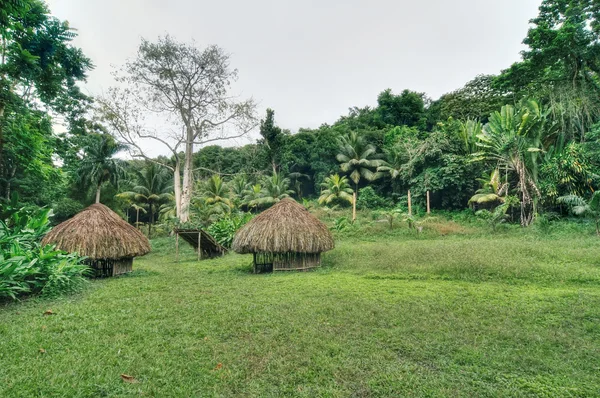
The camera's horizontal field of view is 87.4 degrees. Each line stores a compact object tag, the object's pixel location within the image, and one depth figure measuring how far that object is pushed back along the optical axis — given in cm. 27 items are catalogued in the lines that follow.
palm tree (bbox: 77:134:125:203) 1883
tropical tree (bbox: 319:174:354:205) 2302
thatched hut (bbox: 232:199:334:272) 874
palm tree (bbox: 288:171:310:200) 2941
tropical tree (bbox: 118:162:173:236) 2311
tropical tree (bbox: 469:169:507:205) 1541
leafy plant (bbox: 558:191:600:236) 1011
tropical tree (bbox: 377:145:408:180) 2206
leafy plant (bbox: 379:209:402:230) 1465
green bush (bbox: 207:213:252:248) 1470
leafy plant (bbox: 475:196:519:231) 1302
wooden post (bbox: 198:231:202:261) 1159
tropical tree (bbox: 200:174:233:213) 2264
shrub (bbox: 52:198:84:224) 1833
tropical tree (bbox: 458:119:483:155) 1849
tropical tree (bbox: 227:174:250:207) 2810
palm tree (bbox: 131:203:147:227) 2259
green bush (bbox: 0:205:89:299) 539
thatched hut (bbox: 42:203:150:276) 797
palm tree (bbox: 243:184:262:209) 2474
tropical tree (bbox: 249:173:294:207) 2423
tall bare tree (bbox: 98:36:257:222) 1527
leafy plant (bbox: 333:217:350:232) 1504
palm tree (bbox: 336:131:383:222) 2467
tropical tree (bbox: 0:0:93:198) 786
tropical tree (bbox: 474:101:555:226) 1300
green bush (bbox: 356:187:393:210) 2295
